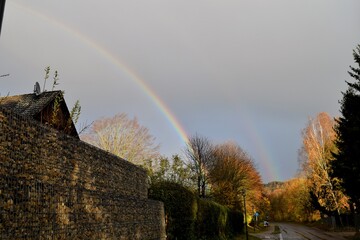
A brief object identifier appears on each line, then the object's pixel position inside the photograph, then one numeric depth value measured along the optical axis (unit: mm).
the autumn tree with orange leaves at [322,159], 39188
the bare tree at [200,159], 44000
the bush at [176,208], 17580
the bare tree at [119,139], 41606
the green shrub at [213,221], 21125
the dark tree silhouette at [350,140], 23266
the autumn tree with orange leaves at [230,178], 46062
